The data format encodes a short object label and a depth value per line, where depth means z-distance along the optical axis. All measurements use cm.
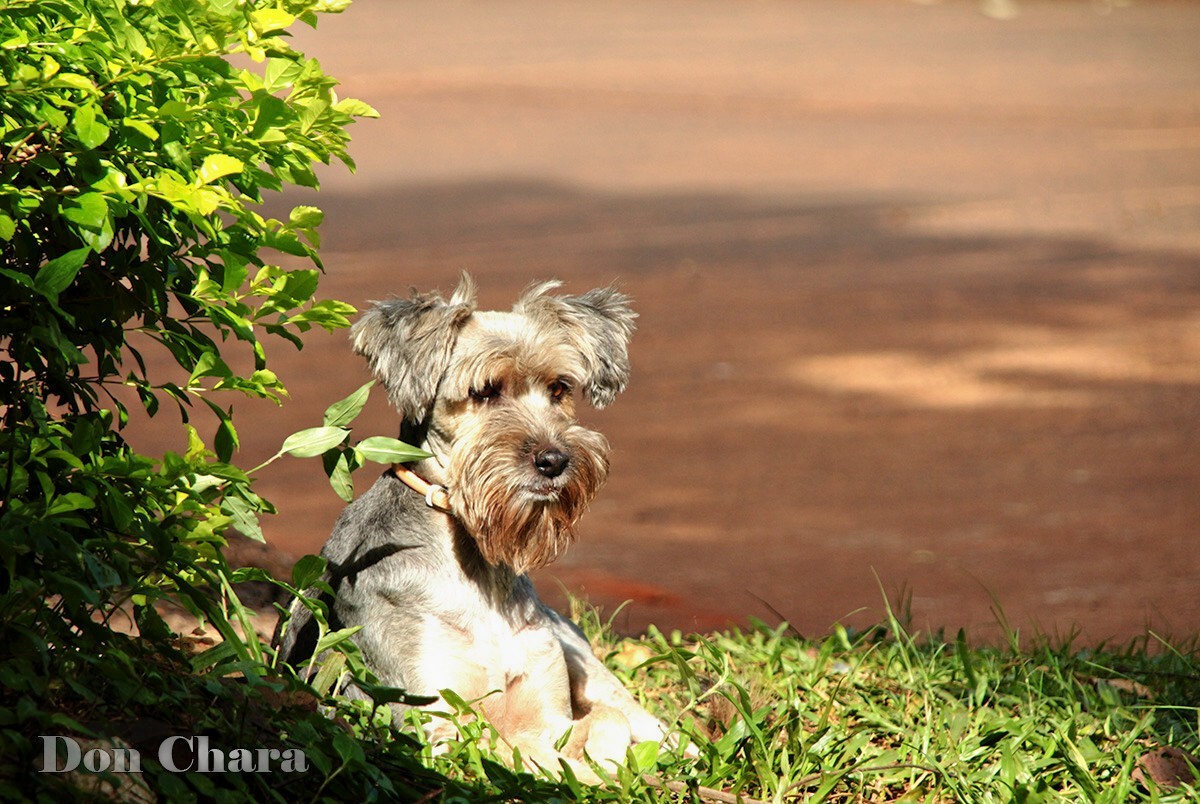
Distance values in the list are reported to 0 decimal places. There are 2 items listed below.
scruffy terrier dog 861
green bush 622
